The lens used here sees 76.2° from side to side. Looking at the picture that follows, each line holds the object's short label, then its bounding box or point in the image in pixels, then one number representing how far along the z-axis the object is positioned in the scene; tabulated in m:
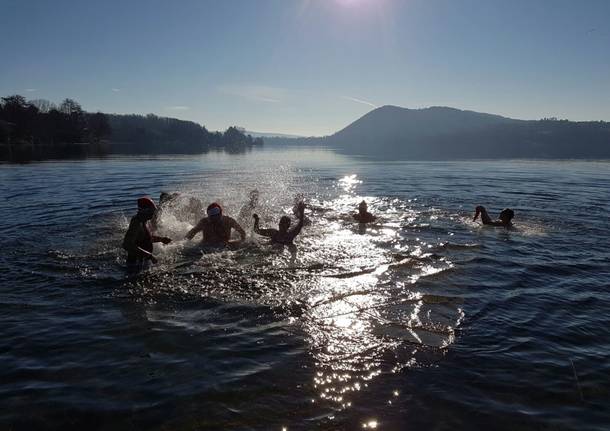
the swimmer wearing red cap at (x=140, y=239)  8.50
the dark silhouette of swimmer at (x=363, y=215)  14.45
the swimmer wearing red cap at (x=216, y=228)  11.13
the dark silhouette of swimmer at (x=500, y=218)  14.08
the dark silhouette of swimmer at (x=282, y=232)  11.38
